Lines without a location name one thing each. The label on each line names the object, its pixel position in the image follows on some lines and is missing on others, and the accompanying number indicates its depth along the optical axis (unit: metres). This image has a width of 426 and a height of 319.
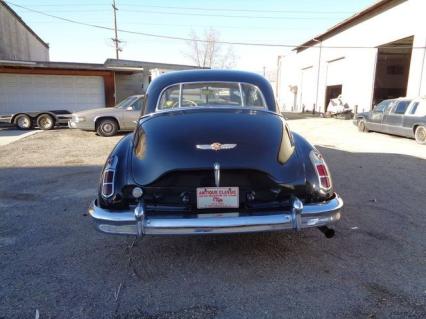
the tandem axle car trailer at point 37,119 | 14.80
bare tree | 48.50
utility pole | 42.06
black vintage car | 2.73
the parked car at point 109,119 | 12.16
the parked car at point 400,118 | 10.67
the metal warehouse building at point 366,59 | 16.39
